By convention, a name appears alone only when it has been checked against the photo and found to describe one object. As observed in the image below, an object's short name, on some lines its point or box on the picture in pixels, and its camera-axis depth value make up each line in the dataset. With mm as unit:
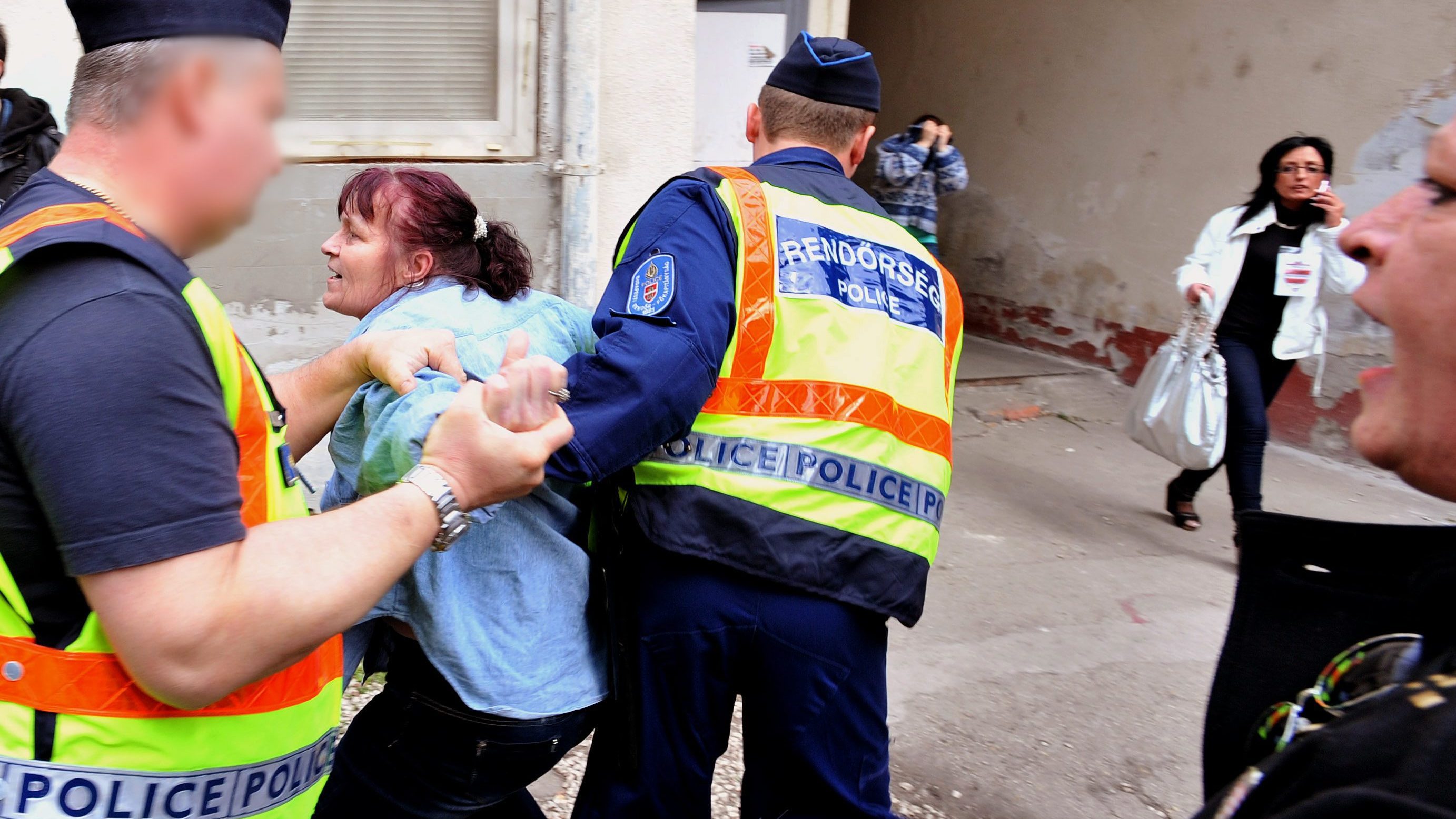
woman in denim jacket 1752
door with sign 5086
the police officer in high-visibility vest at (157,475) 1020
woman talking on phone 4941
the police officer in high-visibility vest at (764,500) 1931
